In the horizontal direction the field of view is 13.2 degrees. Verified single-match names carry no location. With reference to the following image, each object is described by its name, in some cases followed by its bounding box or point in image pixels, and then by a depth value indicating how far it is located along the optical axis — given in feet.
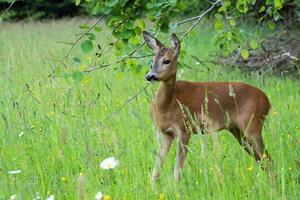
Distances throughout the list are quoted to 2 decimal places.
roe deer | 31.30
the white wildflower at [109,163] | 18.59
